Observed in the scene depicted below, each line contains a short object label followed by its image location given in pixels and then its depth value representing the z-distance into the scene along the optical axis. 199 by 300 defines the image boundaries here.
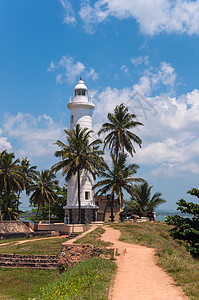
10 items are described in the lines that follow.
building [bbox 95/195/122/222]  45.97
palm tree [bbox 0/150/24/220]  44.03
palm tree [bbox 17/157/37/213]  55.40
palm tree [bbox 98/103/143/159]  43.34
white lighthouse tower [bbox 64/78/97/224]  41.78
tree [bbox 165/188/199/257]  21.89
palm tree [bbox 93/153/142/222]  36.94
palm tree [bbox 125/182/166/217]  41.42
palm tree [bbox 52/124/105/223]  38.88
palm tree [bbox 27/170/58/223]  51.25
